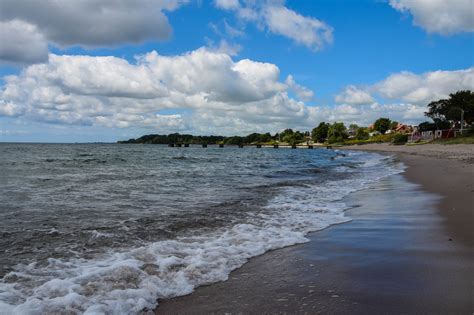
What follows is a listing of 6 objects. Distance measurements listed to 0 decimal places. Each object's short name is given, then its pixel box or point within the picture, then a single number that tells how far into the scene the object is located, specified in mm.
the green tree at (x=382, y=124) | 160275
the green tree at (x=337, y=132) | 161625
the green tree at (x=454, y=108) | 86875
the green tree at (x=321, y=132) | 177500
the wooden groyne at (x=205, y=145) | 148750
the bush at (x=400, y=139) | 97306
